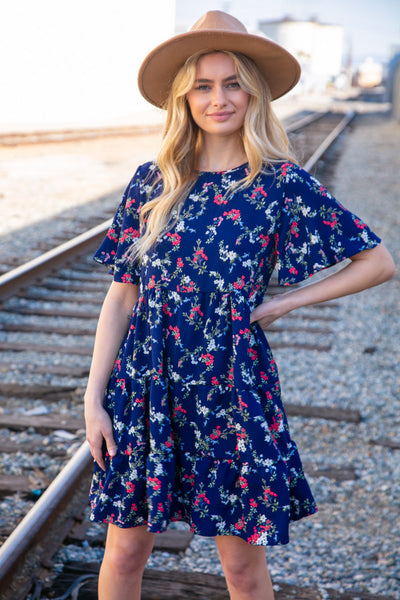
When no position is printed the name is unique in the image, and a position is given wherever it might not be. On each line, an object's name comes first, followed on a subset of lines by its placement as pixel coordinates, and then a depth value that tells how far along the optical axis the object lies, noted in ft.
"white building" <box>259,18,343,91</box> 286.46
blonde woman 6.21
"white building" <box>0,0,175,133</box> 64.64
